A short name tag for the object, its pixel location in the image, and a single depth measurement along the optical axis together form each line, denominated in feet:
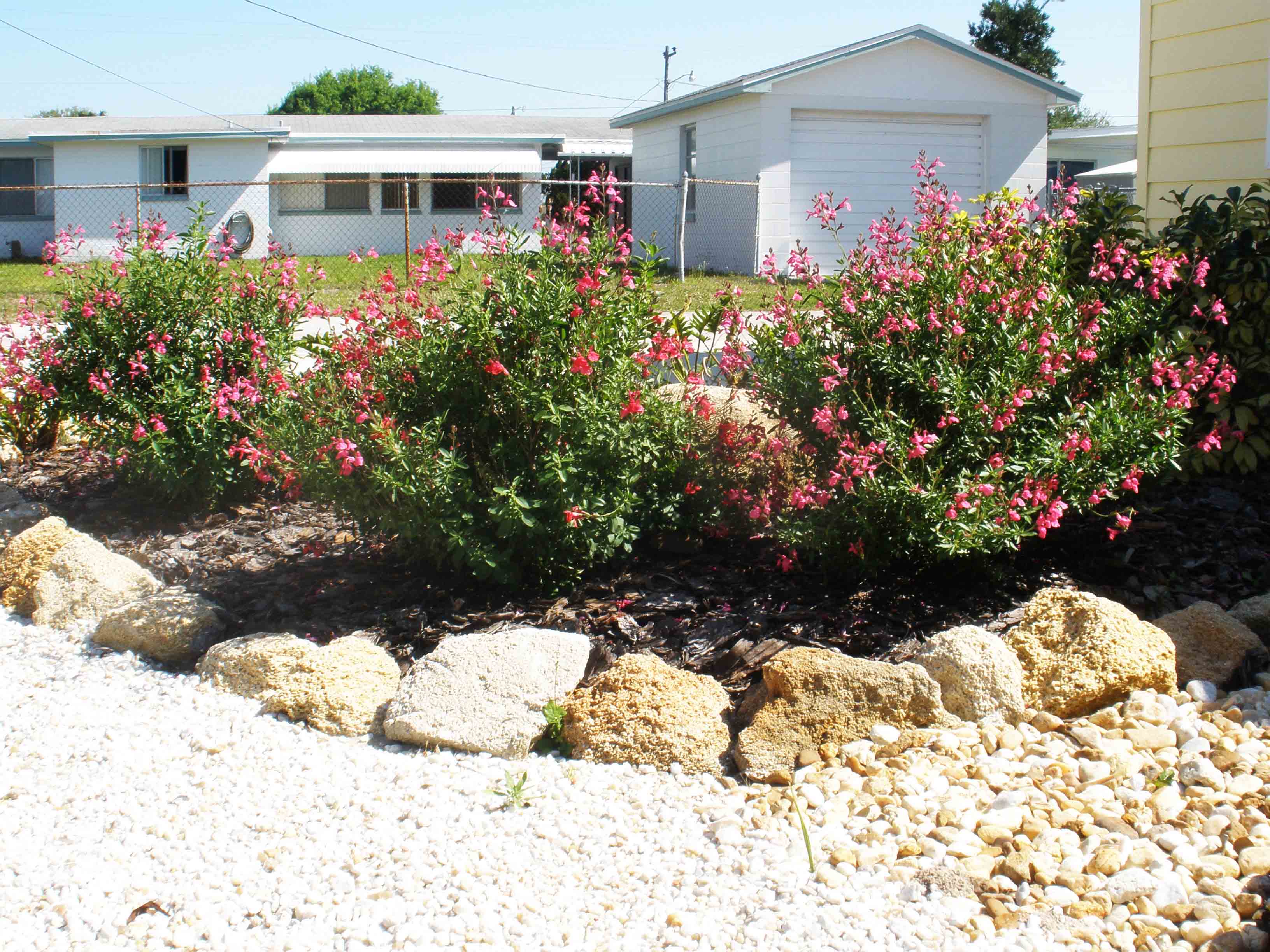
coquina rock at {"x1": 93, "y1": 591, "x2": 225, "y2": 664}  12.47
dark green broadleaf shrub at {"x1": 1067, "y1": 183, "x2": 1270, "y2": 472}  15.56
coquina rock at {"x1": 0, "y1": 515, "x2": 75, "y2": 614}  14.57
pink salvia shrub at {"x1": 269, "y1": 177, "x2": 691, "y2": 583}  12.07
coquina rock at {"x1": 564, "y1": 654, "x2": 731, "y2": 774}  9.89
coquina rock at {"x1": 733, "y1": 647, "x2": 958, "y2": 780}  9.98
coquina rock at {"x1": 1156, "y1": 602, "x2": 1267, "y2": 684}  11.20
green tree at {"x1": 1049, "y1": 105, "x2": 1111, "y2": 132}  155.53
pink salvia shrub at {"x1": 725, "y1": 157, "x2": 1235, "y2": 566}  11.72
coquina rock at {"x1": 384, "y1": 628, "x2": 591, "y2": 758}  10.22
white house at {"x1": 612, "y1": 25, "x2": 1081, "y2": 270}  53.83
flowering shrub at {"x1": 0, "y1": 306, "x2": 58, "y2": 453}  17.07
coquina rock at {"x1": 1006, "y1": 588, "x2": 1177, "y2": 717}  10.52
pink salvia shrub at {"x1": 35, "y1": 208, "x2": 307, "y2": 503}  16.10
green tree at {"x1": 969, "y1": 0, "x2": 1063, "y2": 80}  109.29
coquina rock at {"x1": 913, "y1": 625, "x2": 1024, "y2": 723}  10.37
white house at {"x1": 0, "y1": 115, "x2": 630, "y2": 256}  75.77
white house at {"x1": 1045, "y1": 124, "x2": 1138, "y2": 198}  87.20
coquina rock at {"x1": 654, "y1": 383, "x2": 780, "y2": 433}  13.70
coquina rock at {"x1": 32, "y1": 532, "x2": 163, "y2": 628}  13.67
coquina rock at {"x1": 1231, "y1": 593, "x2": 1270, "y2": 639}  12.21
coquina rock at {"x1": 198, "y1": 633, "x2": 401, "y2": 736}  10.75
